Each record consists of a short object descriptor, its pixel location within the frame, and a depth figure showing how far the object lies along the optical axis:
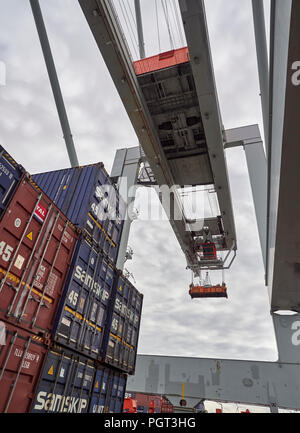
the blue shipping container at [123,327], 7.82
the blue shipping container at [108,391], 6.92
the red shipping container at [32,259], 5.04
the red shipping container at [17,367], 4.66
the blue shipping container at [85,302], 6.23
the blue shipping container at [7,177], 5.21
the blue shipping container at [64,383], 5.41
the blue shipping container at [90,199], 8.01
